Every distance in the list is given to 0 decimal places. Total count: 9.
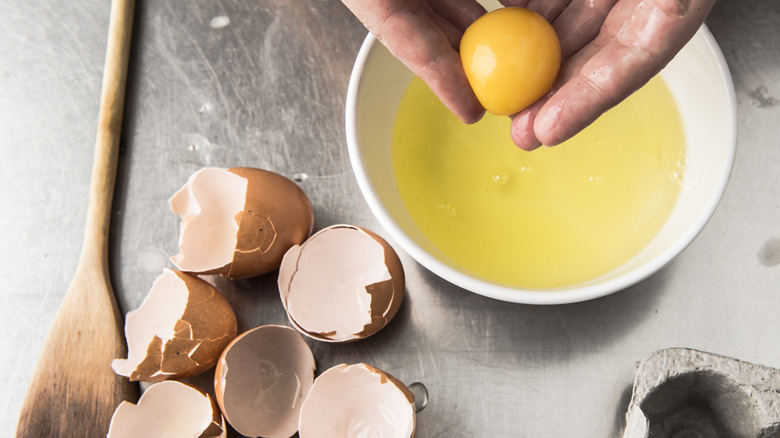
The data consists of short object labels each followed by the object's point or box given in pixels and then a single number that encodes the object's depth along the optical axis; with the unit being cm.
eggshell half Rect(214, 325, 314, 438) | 51
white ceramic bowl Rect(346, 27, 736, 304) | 48
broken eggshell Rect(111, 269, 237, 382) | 50
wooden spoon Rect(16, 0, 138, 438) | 51
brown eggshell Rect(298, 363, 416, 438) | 50
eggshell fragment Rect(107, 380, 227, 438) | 50
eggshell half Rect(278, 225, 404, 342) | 50
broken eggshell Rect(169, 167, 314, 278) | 50
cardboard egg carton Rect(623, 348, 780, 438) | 47
